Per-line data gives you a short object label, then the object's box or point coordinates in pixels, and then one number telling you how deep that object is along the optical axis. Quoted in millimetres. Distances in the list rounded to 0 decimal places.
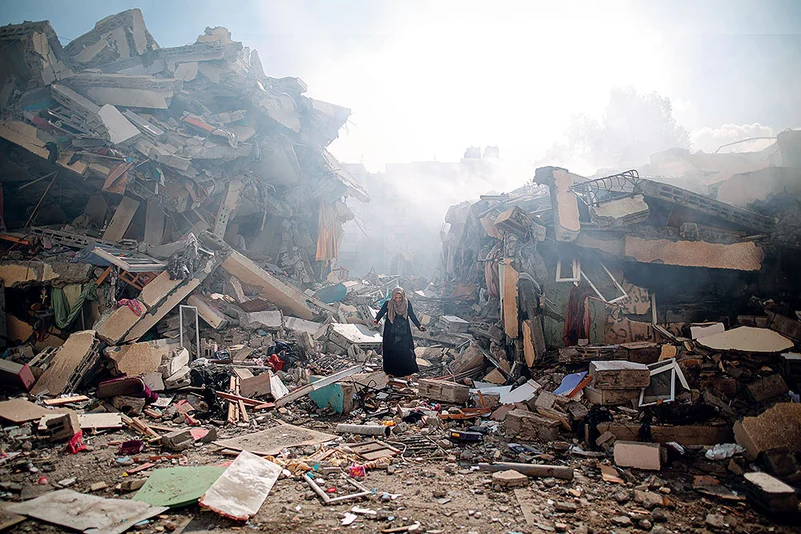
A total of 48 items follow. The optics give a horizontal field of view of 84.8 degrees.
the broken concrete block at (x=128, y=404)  5859
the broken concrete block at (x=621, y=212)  7047
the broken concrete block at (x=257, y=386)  6594
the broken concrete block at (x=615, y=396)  5344
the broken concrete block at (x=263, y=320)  9586
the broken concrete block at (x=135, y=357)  6754
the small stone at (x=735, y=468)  4062
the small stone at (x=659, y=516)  3318
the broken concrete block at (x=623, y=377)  5344
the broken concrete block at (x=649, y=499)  3520
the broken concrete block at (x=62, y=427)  4730
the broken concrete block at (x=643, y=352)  5963
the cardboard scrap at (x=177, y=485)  3385
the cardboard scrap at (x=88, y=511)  3049
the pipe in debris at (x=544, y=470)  3979
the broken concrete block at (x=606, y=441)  4630
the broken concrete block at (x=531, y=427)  4926
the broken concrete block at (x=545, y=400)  5461
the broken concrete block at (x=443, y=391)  6168
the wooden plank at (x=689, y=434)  4660
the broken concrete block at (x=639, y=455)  4176
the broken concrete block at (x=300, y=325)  10117
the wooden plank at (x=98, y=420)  5102
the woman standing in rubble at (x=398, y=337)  7027
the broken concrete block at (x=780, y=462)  3807
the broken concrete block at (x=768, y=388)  5043
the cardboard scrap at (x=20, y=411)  5031
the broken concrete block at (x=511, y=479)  3857
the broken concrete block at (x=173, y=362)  6953
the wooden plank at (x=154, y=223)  11375
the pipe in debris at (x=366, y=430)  5055
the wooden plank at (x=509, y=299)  7777
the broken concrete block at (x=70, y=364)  6230
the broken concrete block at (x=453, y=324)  10672
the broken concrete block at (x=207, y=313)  8844
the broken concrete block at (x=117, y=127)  10477
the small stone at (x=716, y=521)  3227
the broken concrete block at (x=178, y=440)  4594
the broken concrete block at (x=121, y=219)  10711
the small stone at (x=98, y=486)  3685
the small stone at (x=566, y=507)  3414
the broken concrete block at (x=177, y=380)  6621
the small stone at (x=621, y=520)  3250
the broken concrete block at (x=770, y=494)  3260
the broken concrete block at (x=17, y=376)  6074
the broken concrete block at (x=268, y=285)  10156
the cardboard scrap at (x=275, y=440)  4701
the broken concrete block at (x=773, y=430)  4203
